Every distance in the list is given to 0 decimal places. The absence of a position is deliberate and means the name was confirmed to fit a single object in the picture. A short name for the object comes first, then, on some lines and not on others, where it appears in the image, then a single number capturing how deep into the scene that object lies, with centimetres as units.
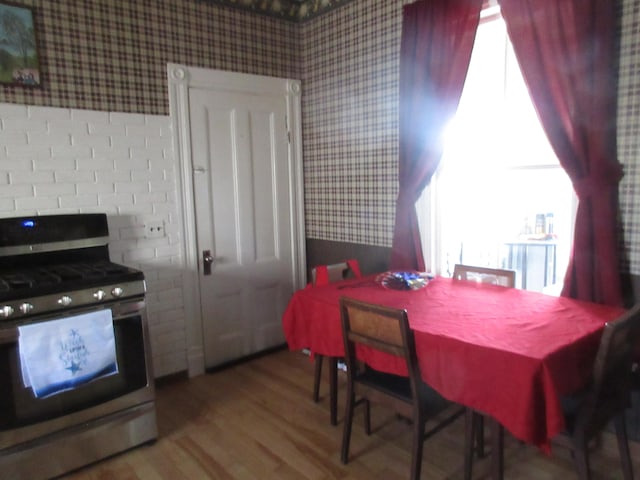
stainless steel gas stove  207
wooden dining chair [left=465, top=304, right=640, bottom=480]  159
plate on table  255
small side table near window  292
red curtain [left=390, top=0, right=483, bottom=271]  267
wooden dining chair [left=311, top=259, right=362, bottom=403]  286
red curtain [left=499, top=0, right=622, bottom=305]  214
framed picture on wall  247
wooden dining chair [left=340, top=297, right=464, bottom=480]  188
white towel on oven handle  207
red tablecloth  156
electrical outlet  306
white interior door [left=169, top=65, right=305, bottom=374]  328
